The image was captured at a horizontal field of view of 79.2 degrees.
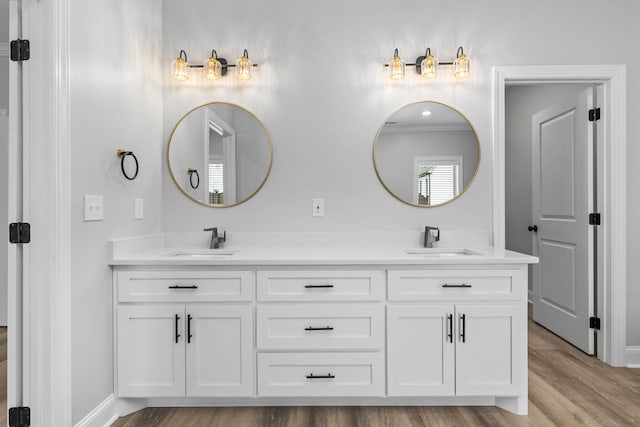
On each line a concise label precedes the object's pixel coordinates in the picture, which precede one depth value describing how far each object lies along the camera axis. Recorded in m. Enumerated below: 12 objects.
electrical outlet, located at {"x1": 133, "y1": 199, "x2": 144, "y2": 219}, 2.26
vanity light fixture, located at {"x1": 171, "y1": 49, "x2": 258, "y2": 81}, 2.54
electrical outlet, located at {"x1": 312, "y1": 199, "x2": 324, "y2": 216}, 2.62
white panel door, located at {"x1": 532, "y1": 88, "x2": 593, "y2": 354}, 2.79
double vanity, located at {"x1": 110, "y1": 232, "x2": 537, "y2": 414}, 2.01
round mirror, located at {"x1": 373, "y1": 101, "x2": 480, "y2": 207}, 2.59
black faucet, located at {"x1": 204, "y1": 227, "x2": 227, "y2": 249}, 2.52
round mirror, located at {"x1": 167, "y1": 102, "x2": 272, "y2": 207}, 2.61
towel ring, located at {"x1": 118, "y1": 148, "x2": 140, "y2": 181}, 2.05
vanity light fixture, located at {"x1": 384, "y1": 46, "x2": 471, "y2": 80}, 2.51
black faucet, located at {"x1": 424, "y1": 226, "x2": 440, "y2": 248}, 2.51
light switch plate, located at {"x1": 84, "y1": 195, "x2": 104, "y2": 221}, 1.78
